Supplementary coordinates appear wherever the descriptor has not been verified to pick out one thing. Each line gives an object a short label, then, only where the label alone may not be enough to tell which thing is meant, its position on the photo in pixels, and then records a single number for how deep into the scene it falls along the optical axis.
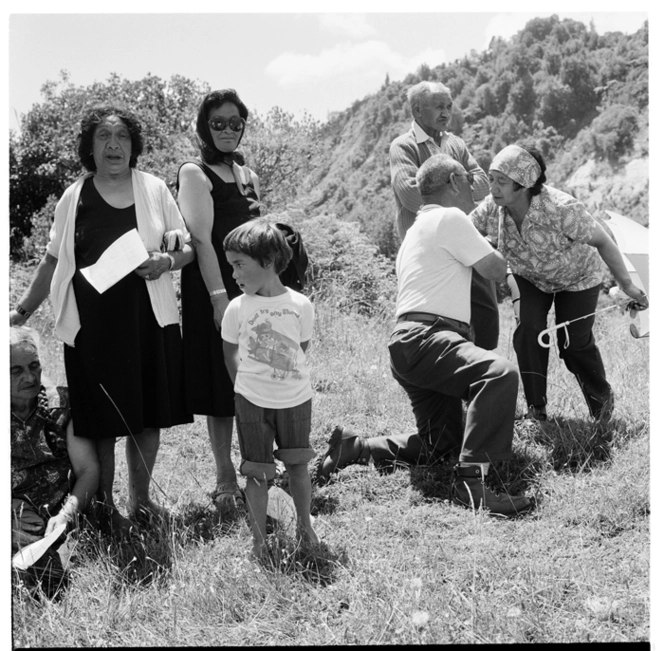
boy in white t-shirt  3.07
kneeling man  3.67
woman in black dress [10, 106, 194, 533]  3.44
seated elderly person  3.29
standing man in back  4.57
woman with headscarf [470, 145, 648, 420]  4.25
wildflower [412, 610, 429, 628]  2.68
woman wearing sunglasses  3.71
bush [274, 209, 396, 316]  9.72
